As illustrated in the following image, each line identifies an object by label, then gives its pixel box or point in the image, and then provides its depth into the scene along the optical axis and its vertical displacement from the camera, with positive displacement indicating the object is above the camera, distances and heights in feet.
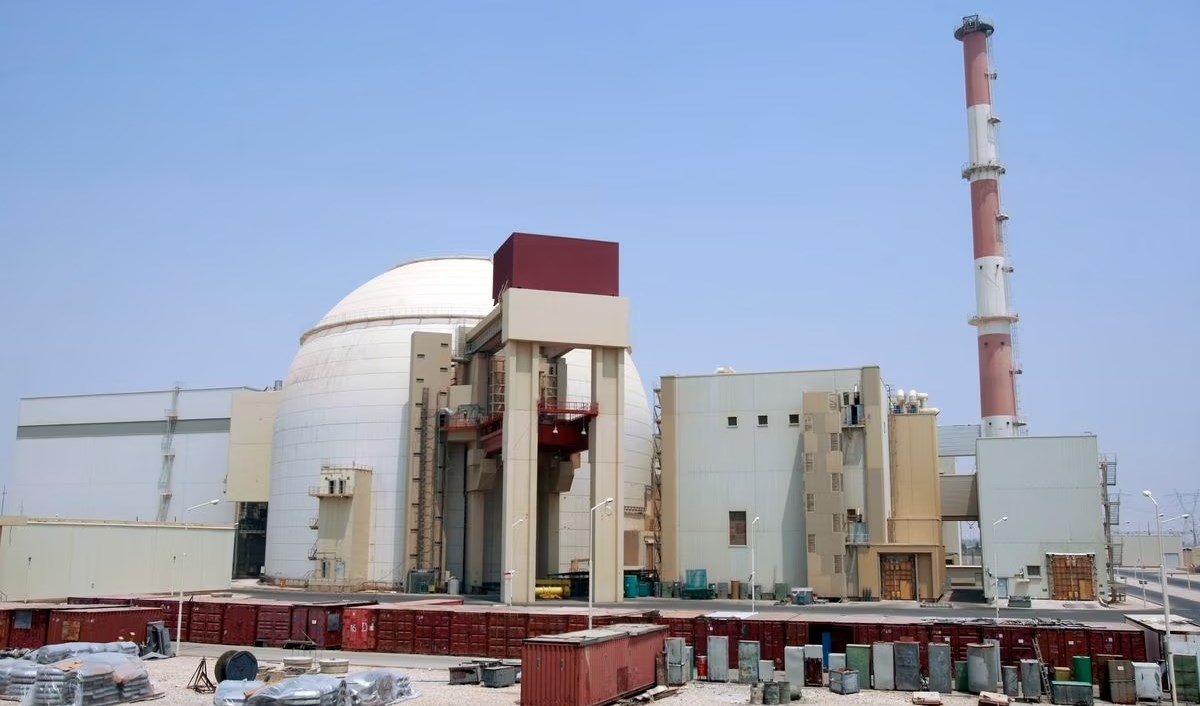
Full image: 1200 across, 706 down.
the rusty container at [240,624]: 157.07 -9.99
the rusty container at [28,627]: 147.13 -10.14
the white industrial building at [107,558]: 204.03 -0.83
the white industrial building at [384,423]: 249.34 +32.57
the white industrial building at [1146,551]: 488.44 +8.37
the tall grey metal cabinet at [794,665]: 119.96 -11.32
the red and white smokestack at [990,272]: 288.51 +79.44
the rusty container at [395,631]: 147.74 -10.00
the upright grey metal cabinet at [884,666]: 118.93 -11.18
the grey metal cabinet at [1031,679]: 112.47 -11.71
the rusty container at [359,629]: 149.79 -9.99
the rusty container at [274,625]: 153.79 -9.93
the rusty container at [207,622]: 160.25 -9.90
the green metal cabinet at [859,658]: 121.08 -10.47
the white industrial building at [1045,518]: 224.94 +10.35
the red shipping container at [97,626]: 141.59 -9.61
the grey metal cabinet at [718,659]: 125.59 -11.23
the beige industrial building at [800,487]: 232.32 +17.53
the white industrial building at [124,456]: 334.24 +31.17
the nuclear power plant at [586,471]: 212.23 +20.58
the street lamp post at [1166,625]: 104.28 -5.74
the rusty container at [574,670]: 104.01 -10.70
